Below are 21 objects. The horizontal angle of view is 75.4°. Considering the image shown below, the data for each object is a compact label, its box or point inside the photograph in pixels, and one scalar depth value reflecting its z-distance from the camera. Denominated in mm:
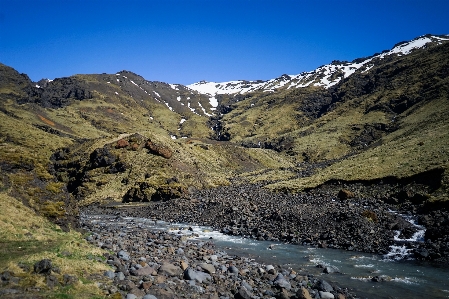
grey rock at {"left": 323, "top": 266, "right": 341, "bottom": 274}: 18297
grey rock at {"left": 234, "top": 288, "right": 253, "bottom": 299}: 12538
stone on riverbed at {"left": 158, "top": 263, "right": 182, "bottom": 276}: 13570
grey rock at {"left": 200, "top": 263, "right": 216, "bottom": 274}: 15320
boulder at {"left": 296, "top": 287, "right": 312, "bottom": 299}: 13152
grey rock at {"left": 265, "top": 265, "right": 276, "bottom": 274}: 16683
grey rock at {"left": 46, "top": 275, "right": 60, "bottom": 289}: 9788
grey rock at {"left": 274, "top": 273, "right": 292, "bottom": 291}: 14516
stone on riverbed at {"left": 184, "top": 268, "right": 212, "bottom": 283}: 13461
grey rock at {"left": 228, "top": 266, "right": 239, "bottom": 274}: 16031
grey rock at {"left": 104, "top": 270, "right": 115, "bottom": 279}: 11716
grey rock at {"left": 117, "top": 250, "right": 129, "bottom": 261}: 14752
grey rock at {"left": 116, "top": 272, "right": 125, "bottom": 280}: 11770
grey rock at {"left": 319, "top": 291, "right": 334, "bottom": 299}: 13862
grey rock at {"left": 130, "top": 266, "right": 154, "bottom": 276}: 12602
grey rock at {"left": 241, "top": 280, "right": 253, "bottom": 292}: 13873
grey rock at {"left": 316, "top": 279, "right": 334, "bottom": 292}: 14786
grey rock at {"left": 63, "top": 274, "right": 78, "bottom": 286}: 10258
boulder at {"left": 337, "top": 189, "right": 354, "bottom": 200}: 42906
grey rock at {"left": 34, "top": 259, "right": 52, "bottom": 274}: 10332
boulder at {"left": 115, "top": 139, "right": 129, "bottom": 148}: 68750
